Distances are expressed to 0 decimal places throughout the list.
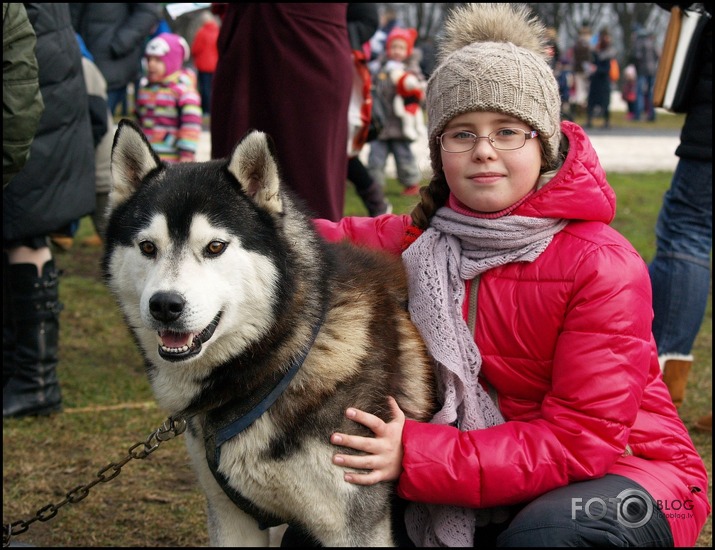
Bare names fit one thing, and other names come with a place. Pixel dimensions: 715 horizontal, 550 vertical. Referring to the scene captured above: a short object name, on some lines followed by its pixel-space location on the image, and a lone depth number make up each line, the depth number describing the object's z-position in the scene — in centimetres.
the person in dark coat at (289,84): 395
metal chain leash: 236
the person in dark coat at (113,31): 768
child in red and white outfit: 932
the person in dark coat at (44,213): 392
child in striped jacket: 700
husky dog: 212
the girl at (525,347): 210
